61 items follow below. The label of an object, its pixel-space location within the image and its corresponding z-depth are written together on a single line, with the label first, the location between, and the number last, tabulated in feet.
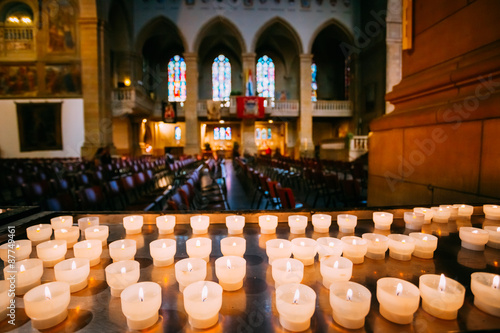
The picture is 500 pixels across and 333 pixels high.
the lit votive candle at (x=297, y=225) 4.45
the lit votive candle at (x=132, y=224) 4.66
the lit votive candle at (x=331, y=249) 3.38
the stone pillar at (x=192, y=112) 67.56
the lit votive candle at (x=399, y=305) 2.17
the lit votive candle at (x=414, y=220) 4.63
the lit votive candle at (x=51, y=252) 3.40
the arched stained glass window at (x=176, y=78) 85.61
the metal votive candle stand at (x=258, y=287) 2.22
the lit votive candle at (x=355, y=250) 3.37
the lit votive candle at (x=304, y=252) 3.37
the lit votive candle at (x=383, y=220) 4.65
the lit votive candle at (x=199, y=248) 3.43
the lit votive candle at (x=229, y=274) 2.77
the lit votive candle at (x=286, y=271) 2.79
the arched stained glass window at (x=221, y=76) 87.20
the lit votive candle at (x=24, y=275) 2.80
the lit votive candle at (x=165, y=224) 4.59
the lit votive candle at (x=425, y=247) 3.49
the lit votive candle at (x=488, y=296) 2.28
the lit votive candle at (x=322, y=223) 4.52
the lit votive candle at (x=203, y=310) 2.16
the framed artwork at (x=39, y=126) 48.55
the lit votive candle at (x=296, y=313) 2.11
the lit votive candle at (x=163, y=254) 3.42
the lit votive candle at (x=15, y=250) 3.42
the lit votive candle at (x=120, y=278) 2.73
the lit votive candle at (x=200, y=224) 4.57
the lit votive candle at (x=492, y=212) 5.05
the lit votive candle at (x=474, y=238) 3.74
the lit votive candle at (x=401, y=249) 3.46
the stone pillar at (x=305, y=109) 68.18
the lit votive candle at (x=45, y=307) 2.15
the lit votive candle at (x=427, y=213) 4.98
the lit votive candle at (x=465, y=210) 5.20
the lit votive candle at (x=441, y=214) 4.98
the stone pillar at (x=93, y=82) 48.34
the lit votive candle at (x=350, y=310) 2.11
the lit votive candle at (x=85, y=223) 4.74
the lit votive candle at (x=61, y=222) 4.55
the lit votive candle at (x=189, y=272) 2.80
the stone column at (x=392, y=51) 52.07
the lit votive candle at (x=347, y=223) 4.47
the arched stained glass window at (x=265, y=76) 87.40
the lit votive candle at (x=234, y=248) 3.45
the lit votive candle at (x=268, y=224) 4.54
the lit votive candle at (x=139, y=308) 2.17
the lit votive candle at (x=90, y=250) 3.43
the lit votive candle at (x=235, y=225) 4.51
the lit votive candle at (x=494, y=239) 3.84
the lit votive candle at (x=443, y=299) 2.22
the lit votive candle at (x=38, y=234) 4.16
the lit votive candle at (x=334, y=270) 2.76
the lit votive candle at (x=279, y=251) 3.33
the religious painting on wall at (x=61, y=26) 48.67
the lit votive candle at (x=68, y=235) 4.08
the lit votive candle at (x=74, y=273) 2.78
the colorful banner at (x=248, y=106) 66.33
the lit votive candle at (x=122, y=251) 3.42
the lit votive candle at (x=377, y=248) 3.51
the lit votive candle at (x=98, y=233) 4.06
